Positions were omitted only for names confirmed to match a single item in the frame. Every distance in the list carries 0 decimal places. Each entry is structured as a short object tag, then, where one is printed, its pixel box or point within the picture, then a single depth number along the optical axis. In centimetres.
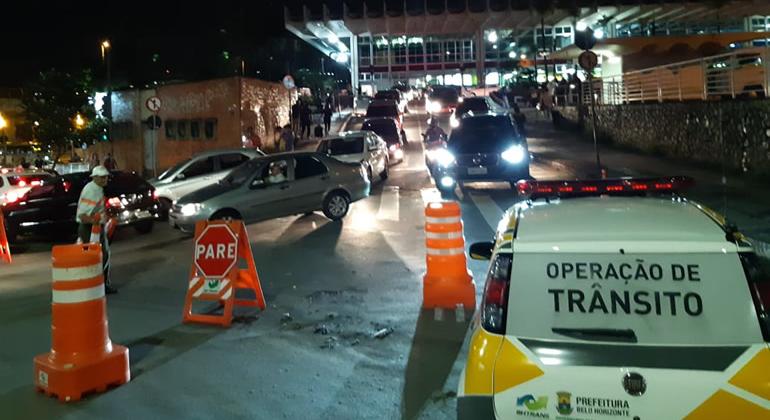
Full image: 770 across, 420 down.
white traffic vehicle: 313
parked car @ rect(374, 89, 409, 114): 4391
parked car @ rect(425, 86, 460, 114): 4447
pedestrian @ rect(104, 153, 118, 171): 2429
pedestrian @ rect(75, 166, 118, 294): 907
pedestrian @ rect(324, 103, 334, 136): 3697
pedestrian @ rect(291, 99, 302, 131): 3453
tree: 3319
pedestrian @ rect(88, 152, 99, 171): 3105
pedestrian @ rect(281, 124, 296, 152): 2658
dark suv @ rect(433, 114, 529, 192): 1703
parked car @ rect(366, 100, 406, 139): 3266
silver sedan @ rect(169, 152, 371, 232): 1349
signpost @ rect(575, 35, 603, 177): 1634
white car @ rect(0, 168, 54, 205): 1548
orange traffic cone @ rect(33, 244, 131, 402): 555
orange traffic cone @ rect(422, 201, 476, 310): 784
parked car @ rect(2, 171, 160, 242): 1469
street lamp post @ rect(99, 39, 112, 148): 3210
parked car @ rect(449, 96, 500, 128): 3175
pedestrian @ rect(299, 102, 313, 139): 3500
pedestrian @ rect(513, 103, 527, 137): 2516
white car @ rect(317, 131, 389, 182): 2048
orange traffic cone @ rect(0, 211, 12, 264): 1294
